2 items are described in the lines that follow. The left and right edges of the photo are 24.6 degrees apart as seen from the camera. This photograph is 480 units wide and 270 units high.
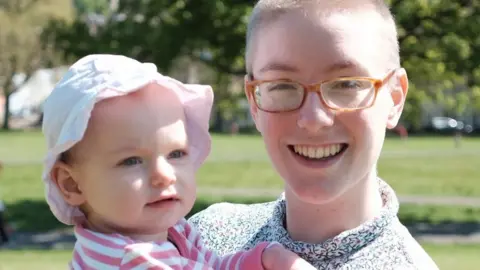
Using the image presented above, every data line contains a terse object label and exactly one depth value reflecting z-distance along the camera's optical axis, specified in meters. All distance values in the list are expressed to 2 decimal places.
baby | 0.99
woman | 1.01
